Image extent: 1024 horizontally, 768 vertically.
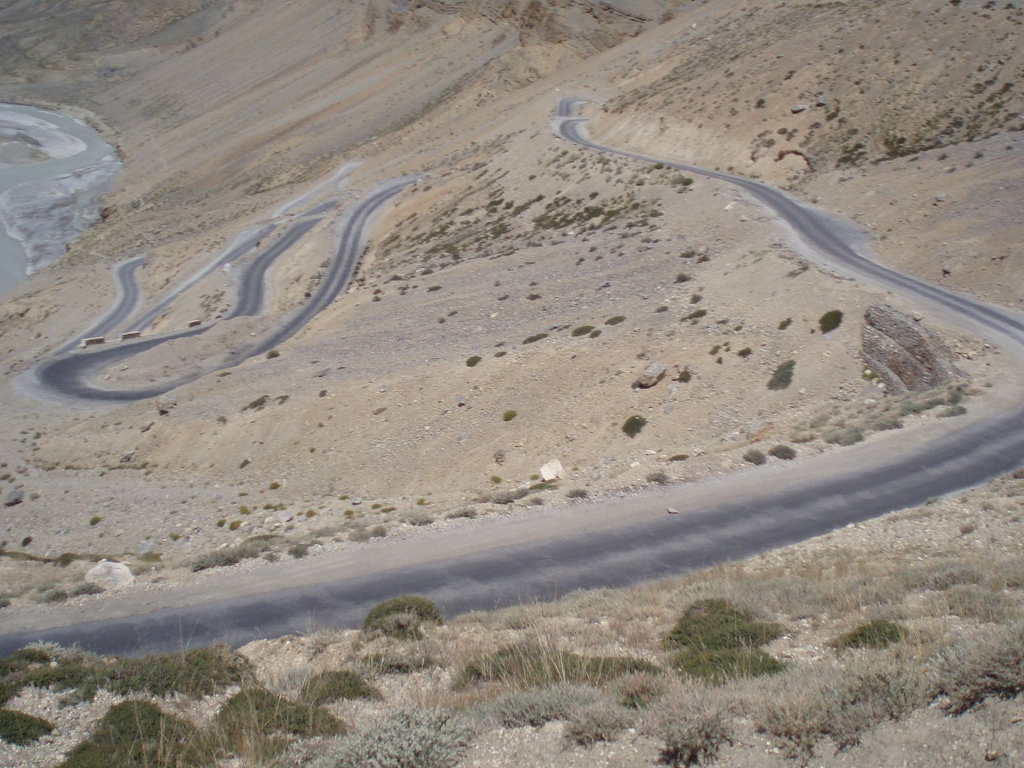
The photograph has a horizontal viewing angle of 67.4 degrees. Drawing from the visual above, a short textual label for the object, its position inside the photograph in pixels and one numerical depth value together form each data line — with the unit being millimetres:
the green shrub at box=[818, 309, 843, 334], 28000
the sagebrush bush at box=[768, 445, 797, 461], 21375
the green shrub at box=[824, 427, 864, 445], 21625
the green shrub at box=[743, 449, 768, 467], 21422
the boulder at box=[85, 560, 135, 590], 18609
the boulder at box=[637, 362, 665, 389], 29000
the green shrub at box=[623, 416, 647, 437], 27281
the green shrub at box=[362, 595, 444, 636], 13209
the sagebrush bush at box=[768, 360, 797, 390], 26781
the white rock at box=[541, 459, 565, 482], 25469
